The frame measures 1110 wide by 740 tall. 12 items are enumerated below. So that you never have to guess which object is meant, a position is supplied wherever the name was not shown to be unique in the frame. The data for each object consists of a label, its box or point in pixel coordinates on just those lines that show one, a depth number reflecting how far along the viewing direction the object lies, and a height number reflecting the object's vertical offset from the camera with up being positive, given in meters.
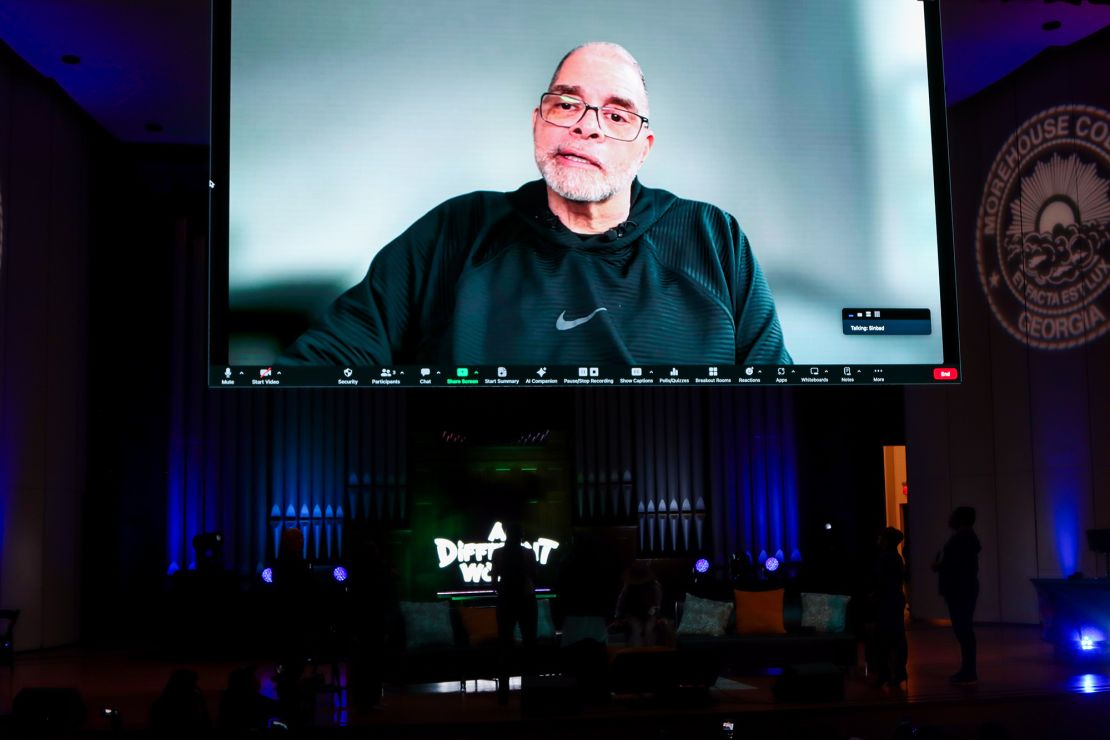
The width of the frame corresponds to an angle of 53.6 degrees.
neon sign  13.77 -1.08
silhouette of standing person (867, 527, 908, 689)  7.63 -1.11
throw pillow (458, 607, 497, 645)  8.09 -1.15
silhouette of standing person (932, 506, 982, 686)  7.73 -0.79
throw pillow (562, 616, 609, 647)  7.99 -1.18
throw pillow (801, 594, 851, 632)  8.64 -1.17
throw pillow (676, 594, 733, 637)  8.54 -1.19
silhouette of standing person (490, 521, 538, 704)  7.34 -0.81
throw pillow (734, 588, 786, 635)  8.59 -1.17
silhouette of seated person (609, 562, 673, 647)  8.01 -1.07
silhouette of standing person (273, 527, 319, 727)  6.87 -0.85
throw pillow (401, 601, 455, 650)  7.91 -1.13
